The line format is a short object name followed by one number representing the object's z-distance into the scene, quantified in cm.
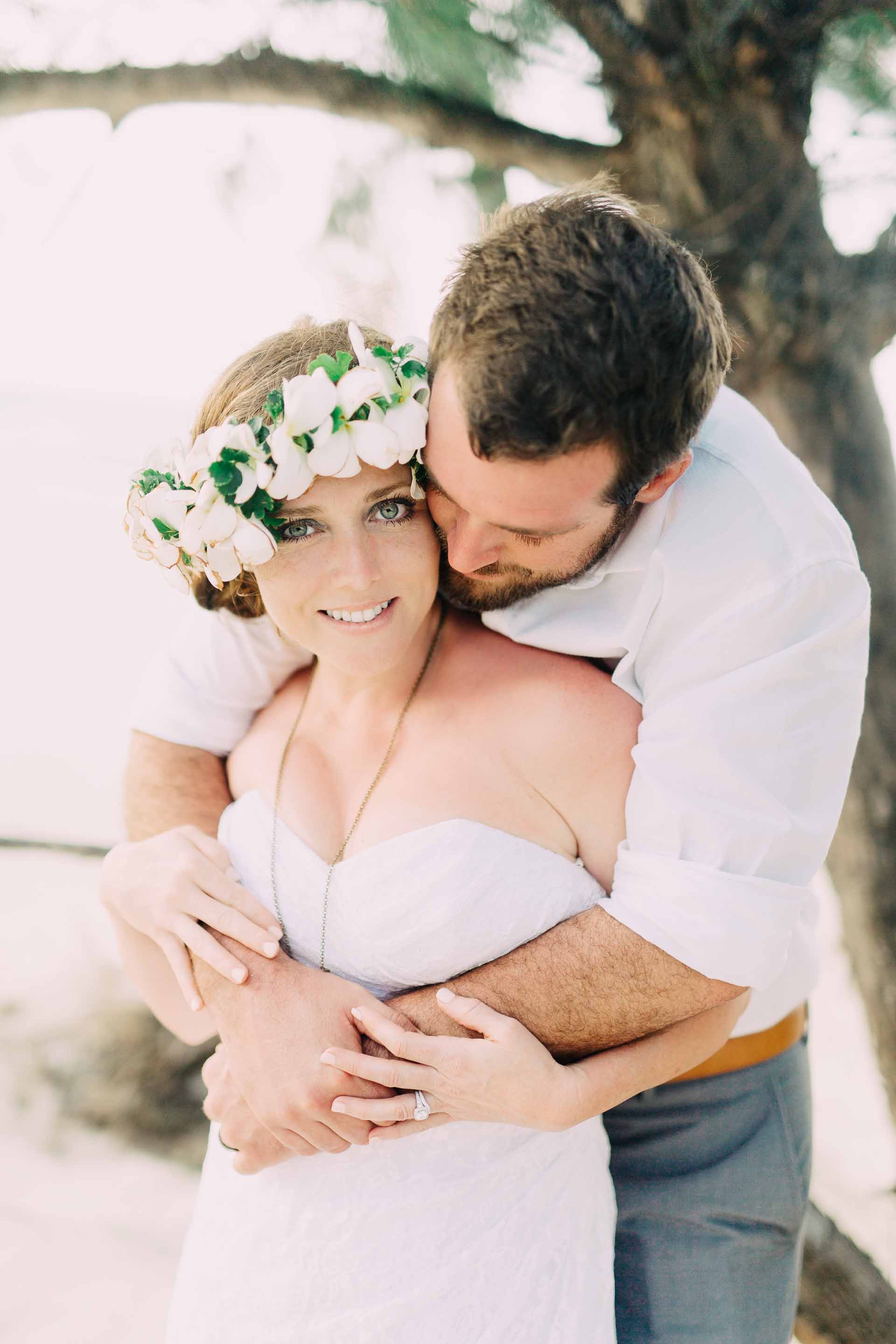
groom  143
